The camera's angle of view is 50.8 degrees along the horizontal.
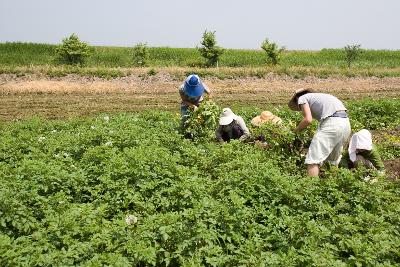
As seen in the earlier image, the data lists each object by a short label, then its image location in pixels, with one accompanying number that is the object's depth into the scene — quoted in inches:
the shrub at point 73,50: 1119.0
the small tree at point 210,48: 1191.6
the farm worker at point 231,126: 286.5
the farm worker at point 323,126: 219.1
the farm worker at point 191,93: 284.4
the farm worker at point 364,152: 229.1
